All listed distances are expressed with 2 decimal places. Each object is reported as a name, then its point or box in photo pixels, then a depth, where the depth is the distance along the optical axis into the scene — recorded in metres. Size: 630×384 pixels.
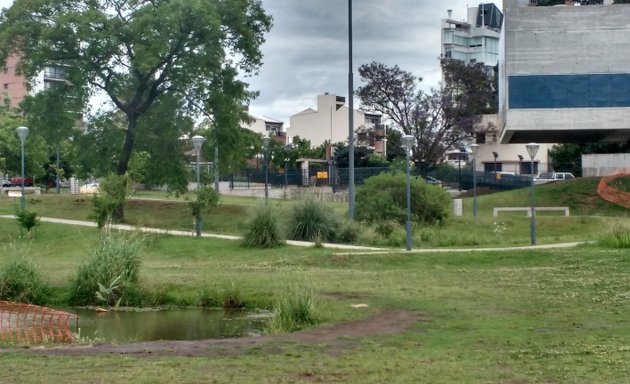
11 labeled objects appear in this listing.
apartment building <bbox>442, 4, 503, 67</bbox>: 150.50
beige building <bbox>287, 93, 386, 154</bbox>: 109.78
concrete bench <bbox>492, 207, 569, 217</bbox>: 47.22
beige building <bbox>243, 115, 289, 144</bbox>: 124.96
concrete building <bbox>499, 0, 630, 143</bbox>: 52.31
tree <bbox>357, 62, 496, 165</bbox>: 76.50
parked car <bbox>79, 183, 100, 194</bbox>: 67.91
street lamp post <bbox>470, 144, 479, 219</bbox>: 43.79
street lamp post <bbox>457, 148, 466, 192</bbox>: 66.12
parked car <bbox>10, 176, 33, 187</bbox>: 83.44
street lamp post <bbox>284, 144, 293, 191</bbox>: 83.04
